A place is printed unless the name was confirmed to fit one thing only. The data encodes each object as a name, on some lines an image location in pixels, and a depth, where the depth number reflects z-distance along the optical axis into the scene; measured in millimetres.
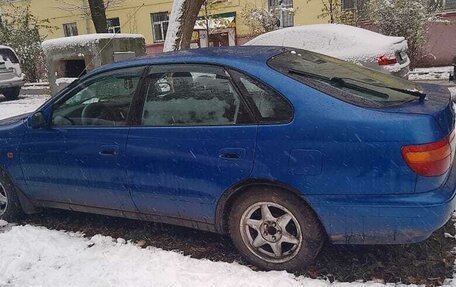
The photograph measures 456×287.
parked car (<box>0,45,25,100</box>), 12961
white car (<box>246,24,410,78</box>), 7266
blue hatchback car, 2520
